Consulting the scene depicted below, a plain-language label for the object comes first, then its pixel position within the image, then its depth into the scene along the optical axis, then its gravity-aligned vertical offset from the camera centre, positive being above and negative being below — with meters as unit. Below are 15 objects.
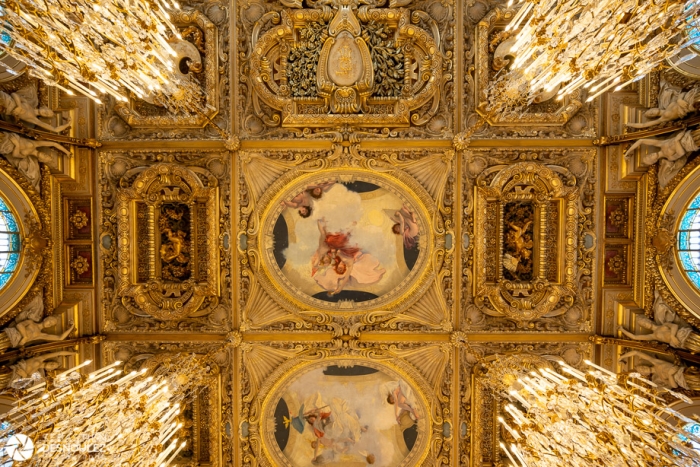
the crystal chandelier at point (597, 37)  4.84 +2.38
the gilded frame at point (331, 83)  8.91 +3.10
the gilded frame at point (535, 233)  9.02 -0.22
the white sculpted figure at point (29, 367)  7.83 -2.81
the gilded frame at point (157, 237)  9.08 -0.28
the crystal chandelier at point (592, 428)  4.76 -2.58
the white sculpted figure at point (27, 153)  7.96 +1.41
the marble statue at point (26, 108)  7.93 +2.29
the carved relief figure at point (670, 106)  7.86 +2.28
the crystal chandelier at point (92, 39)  4.91 +2.38
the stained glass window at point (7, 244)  8.48 -0.40
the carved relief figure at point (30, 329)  8.10 -2.10
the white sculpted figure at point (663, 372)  7.88 -2.90
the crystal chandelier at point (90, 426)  4.76 -2.57
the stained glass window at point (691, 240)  8.38 -0.33
